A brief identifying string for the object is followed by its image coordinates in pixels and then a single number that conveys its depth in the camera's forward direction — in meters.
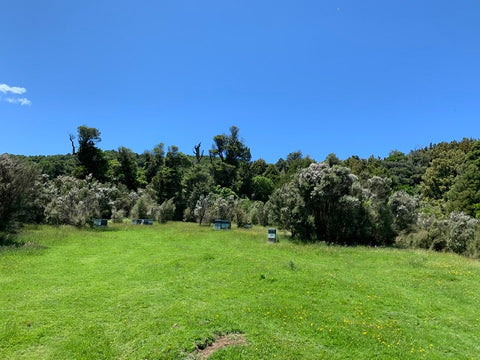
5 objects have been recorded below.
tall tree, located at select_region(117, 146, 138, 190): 48.81
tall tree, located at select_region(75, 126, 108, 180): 43.72
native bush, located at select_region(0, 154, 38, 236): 17.61
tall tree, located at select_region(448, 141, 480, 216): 29.62
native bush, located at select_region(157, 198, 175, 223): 34.16
